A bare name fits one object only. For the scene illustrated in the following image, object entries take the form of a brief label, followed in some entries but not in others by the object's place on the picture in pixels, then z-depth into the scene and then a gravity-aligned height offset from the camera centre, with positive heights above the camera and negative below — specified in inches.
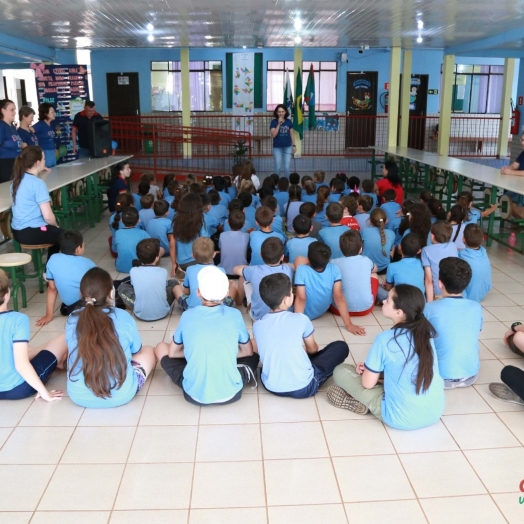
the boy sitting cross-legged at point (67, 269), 165.3 -45.5
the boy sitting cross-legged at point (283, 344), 123.7 -49.4
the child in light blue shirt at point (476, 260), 179.5 -46.6
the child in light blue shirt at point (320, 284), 161.3 -49.2
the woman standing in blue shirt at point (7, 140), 255.4 -16.6
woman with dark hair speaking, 378.9 -20.4
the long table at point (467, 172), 252.4 -33.0
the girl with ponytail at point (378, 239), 208.1 -47.0
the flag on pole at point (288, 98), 485.4 +3.5
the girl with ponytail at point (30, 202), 187.3 -31.1
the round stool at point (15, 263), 164.6 -43.5
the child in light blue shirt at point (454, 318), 126.1 -44.6
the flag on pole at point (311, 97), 483.2 +4.3
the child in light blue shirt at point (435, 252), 173.2 -43.5
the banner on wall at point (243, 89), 550.9 +12.2
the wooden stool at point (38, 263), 199.9 -54.7
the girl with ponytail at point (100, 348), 116.6 -48.2
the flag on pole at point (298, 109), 462.0 -5.1
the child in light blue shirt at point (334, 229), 195.5 -41.1
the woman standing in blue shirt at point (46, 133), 312.7 -16.0
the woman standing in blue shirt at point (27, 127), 272.3 -11.8
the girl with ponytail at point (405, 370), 110.3 -49.2
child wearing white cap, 121.4 -48.8
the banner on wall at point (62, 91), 429.1 +8.0
